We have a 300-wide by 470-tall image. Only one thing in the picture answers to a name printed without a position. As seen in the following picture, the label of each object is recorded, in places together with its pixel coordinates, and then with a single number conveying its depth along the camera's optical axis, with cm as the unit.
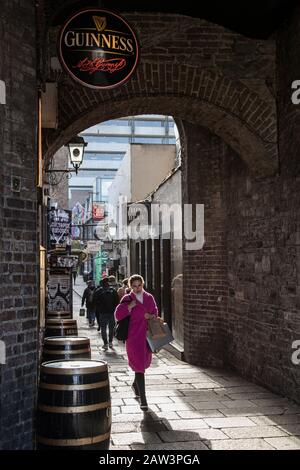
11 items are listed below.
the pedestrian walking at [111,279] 1344
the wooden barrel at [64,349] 587
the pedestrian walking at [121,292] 1254
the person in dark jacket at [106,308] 1228
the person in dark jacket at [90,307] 1705
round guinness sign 576
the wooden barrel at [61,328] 770
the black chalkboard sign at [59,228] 1598
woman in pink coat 689
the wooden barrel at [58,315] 918
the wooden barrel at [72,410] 430
